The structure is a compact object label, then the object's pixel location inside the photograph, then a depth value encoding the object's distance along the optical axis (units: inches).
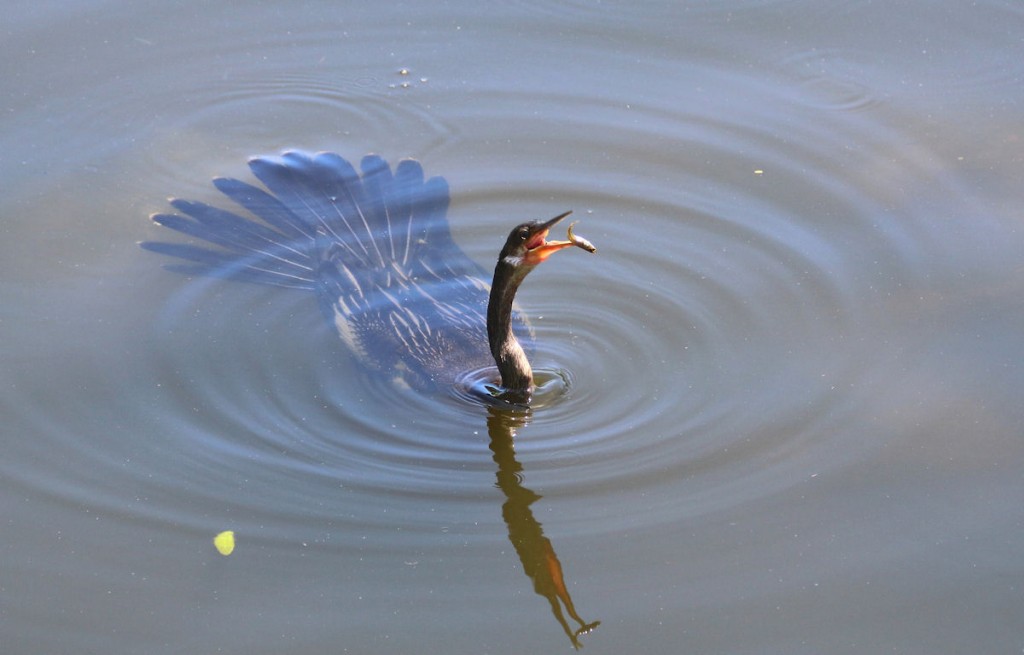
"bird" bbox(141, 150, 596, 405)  492.4
